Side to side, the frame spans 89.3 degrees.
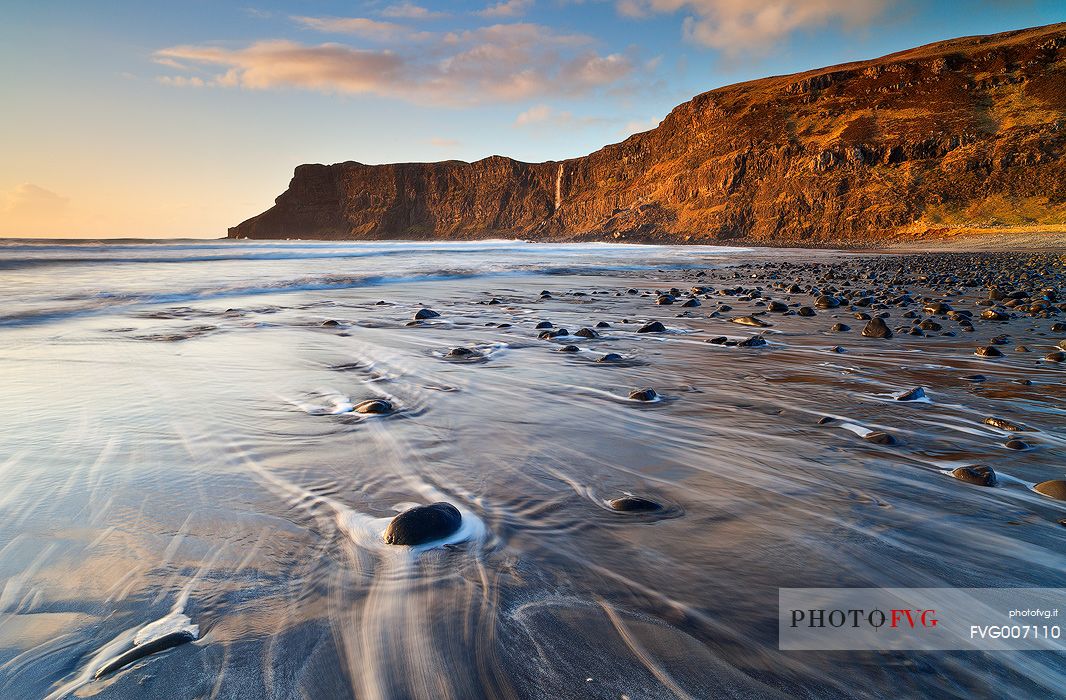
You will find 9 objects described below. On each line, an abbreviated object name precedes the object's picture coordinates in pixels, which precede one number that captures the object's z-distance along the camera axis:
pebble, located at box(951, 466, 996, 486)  2.14
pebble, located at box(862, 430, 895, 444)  2.62
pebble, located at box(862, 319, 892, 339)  5.52
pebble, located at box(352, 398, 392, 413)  3.20
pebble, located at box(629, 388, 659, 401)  3.46
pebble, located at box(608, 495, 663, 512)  1.97
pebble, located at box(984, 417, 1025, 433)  2.79
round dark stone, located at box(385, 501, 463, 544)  1.73
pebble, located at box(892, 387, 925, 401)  3.34
